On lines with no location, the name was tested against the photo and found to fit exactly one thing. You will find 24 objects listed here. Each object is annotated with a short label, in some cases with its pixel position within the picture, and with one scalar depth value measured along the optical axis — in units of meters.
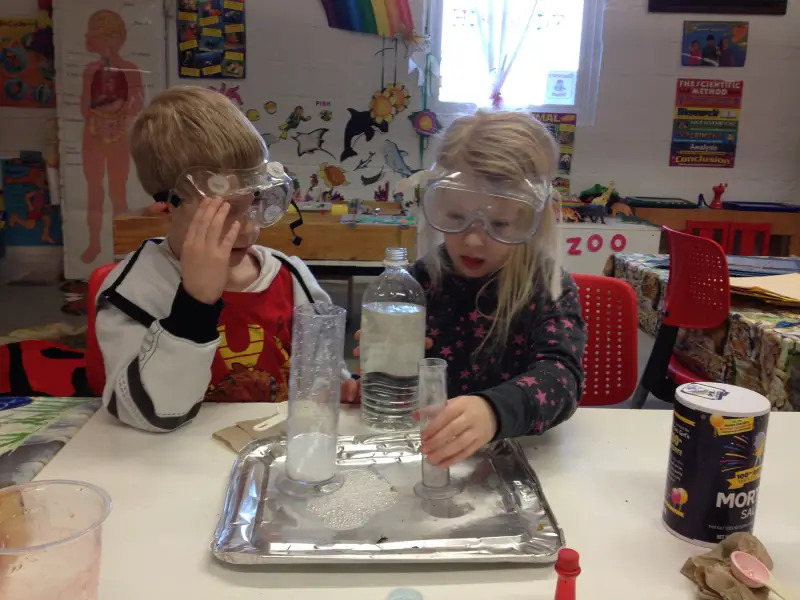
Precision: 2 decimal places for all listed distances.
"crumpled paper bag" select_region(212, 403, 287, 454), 0.93
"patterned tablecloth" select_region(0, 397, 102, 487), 0.86
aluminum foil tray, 0.67
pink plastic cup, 0.52
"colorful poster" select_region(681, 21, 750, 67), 4.19
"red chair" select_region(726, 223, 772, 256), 4.09
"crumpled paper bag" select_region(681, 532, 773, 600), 0.60
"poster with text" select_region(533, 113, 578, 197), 4.29
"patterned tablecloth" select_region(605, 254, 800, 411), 1.54
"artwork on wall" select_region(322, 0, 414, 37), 4.08
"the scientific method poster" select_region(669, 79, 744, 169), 4.27
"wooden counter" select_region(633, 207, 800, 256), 4.09
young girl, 1.05
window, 4.15
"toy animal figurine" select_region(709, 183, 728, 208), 4.18
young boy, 0.97
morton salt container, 0.66
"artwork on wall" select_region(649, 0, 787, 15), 4.14
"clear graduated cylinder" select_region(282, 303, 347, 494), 0.83
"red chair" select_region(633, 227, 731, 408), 1.88
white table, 0.63
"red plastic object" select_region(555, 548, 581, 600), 0.57
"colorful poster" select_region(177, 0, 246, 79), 4.07
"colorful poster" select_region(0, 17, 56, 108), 4.21
